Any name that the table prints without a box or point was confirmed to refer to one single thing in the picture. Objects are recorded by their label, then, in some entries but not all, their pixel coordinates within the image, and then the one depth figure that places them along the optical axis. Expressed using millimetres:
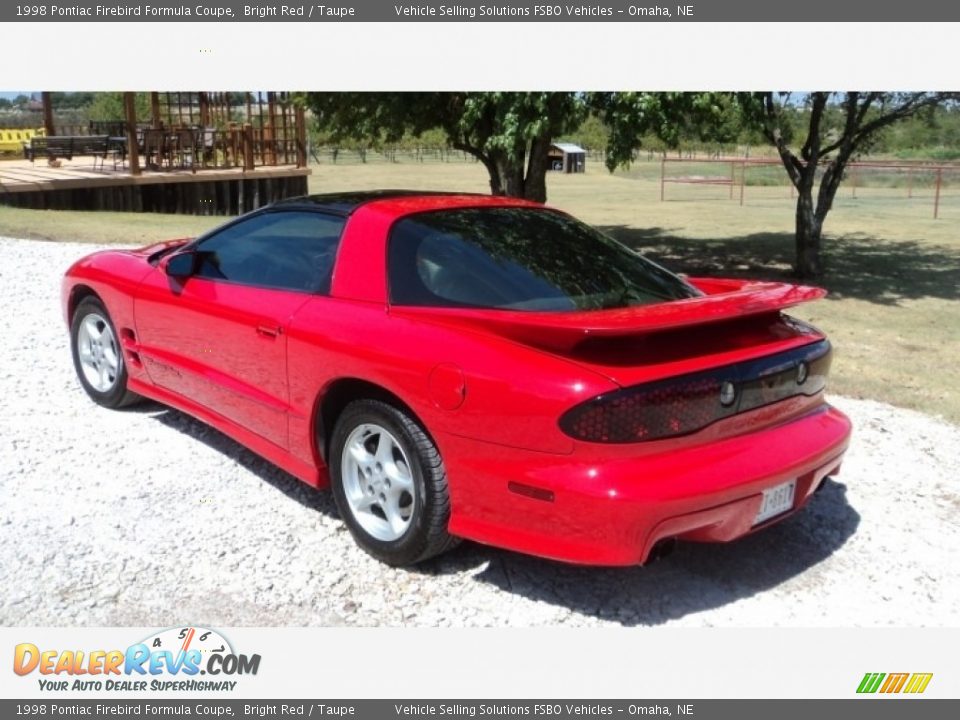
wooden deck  19125
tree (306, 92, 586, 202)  9961
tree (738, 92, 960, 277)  12055
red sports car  3098
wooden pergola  22484
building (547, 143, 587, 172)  55062
